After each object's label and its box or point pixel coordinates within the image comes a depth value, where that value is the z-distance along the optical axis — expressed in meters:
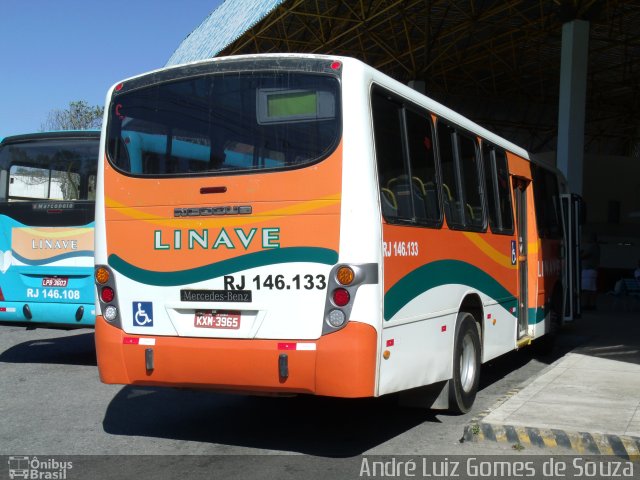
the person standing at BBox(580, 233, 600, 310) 19.67
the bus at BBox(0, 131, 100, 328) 9.93
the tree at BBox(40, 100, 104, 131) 48.06
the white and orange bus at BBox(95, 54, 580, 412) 5.55
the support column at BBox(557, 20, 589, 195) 20.58
